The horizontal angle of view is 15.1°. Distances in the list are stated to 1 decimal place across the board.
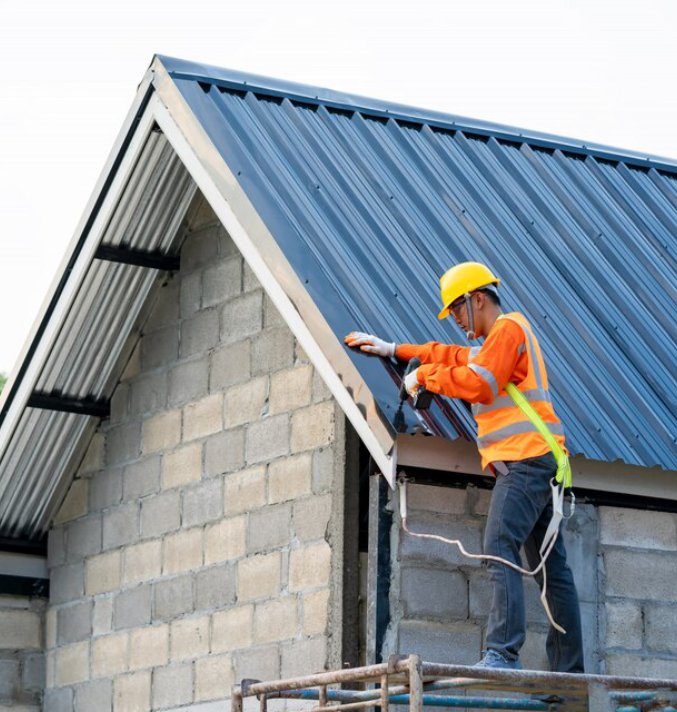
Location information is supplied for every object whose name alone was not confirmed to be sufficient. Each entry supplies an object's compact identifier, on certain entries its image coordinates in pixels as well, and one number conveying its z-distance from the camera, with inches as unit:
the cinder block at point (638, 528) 530.6
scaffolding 434.5
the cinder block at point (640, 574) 528.9
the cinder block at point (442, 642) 496.7
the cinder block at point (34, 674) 696.3
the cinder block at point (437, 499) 504.1
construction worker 465.4
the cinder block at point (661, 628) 531.9
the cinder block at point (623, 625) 525.0
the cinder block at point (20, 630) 697.2
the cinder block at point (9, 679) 693.3
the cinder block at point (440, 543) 501.9
